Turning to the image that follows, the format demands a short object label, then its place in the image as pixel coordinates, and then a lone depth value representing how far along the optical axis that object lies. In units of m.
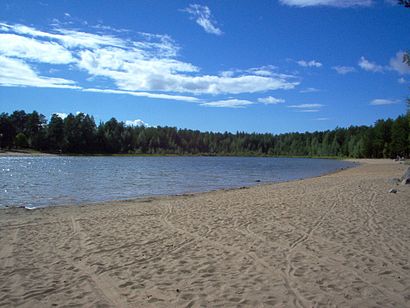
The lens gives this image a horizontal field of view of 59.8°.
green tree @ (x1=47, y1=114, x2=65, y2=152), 132.38
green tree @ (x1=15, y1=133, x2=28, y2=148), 130.61
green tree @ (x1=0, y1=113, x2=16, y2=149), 127.75
